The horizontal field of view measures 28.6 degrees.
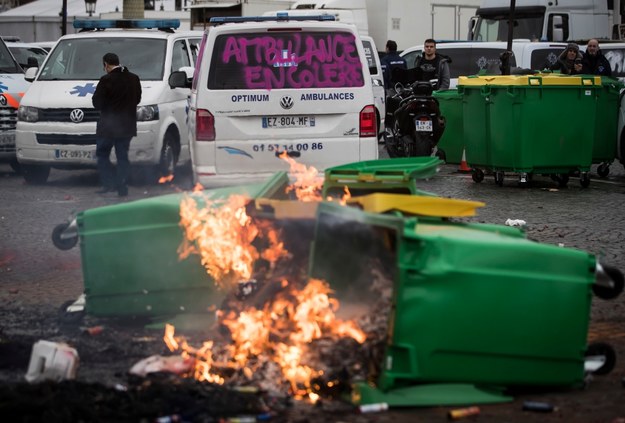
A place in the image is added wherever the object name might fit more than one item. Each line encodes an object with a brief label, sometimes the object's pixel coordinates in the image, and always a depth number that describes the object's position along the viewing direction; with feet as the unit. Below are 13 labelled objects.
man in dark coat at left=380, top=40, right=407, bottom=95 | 70.59
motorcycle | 56.24
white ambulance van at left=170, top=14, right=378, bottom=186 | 39.99
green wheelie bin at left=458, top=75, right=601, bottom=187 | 49.85
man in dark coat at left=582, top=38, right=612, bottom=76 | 62.93
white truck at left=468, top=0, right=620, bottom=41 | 94.73
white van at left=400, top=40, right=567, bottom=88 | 70.28
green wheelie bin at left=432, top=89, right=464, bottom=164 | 56.70
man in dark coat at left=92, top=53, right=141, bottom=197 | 49.34
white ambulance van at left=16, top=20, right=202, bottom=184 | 52.60
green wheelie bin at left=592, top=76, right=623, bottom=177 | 54.08
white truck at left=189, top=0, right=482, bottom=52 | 106.42
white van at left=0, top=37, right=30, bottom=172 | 56.90
